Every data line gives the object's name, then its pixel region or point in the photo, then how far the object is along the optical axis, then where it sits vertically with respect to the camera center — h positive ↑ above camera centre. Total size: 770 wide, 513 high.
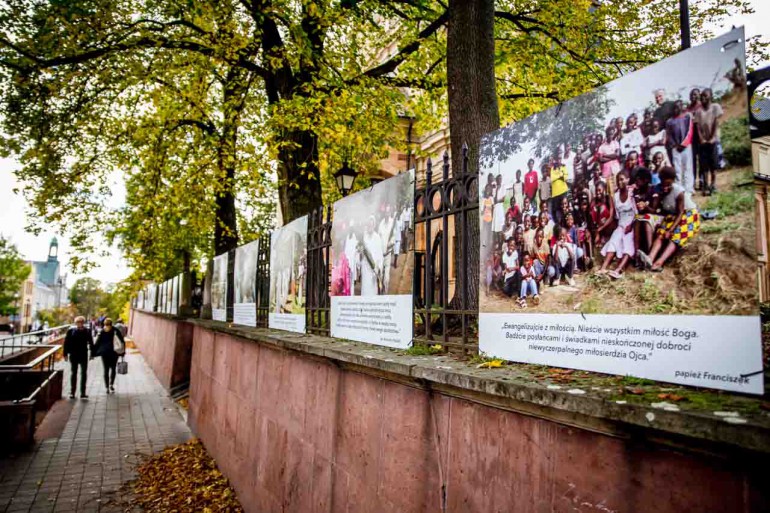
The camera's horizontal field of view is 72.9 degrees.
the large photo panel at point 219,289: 10.19 +0.09
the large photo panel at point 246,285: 7.91 +0.14
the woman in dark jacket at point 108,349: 15.52 -1.64
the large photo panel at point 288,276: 5.89 +0.21
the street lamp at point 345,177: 9.03 +2.03
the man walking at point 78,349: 14.51 -1.54
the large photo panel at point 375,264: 3.84 +0.24
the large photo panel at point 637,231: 1.84 +0.27
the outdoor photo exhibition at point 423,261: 1.89 +0.20
